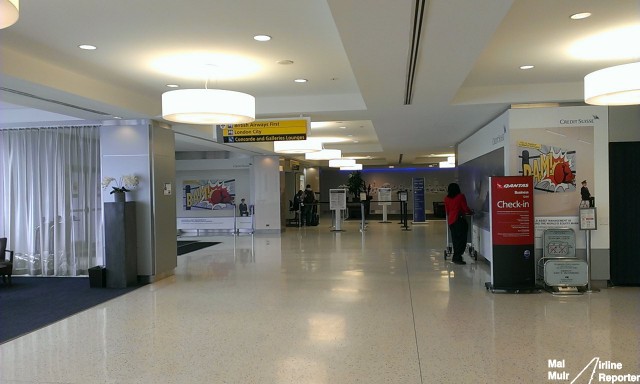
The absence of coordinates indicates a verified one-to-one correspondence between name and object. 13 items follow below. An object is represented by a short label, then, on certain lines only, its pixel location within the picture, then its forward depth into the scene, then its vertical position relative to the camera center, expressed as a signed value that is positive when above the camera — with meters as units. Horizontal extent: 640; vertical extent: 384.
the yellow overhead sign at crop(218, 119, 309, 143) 9.73 +1.33
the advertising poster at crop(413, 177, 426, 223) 23.73 -0.44
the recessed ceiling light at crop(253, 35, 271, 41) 5.70 +1.87
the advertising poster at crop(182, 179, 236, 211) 20.86 +0.07
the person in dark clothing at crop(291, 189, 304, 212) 22.34 -0.32
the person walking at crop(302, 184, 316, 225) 22.53 -0.58
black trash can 9.03 -1.48
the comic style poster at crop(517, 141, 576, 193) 8.25 +0.40
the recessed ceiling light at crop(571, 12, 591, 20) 5.03 +1.83
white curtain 10.18 +0.01
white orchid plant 9.35 +0.30
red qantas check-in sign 7.90 -0.39
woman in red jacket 11.16 -0.74
